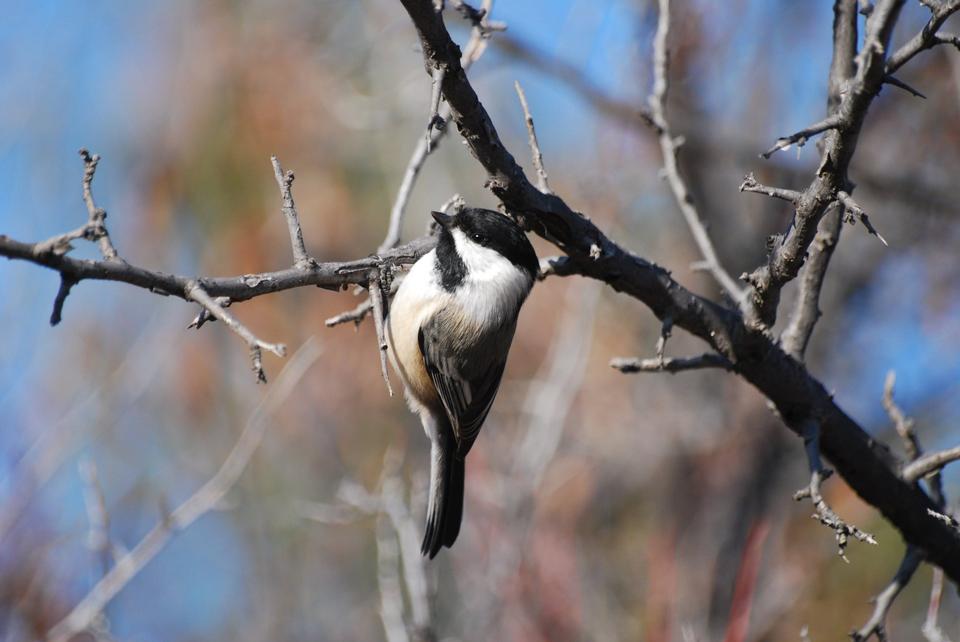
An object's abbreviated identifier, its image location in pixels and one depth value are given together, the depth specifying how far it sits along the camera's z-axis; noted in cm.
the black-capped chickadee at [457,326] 535
